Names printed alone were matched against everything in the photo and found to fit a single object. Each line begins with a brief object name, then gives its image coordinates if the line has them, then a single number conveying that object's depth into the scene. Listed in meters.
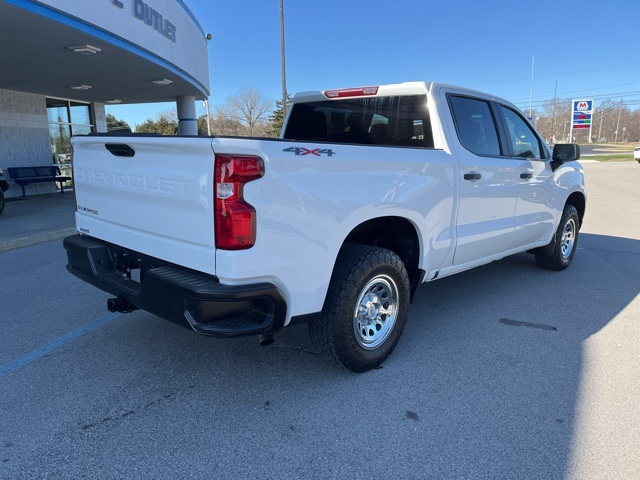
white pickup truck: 2.56
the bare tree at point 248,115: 67.31
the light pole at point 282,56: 19.88
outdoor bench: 13.88
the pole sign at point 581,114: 51.16
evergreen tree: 59.58
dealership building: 8.08
